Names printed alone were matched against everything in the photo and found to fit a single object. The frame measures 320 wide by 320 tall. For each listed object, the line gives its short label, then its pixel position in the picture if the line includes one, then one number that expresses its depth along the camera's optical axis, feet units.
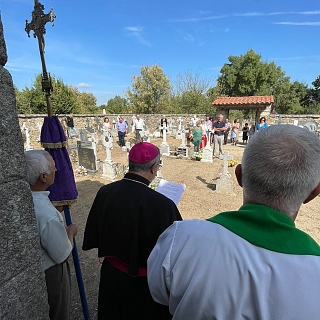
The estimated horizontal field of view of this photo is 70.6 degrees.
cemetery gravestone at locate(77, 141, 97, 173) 28.76
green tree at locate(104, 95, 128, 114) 155.78
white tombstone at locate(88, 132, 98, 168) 28.76
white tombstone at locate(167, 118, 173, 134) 70.44
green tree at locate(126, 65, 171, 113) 117.08
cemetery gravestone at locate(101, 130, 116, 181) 26.84
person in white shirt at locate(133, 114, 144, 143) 49.85
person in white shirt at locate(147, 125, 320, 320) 2.30
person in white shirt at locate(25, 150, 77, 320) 5.08
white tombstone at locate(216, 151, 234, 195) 21.70
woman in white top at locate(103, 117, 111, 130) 48.09
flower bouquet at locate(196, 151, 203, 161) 35.41
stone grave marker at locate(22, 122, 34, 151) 41.73
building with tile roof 58.92
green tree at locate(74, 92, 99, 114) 155.53
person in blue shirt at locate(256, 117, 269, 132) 37.57
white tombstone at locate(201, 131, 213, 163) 34.30
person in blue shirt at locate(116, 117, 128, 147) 46.21
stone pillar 3.51
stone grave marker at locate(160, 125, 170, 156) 39.63
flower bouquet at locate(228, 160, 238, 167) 31.41
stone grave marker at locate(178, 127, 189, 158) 38.14
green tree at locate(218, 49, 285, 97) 104.47
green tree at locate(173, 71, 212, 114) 103.24
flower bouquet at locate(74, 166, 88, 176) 28.12
